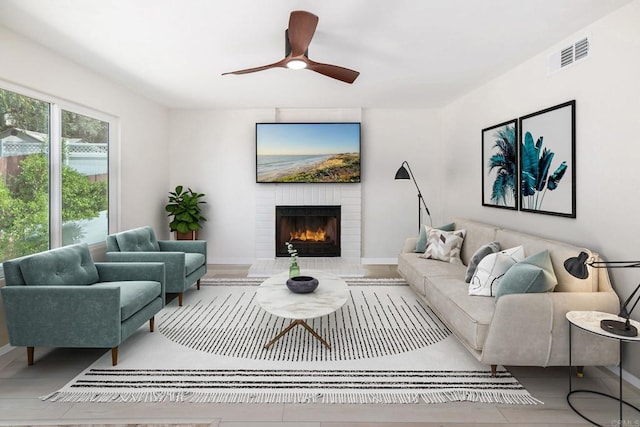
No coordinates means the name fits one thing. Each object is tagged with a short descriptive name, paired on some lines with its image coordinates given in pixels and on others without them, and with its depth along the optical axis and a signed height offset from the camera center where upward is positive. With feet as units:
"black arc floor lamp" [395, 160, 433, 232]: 19.47 +0.60
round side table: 6.69 -2.11
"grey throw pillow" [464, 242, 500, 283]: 11.28 -1.33
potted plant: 19.25 -0.21
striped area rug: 7.86 -3.73
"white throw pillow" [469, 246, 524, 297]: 9.97 -1.53
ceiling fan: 8.16 +3.98
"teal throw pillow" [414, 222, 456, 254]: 15.66 -1.07
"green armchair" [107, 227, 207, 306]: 13.00 -1.65
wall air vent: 9.86 +4.38
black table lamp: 6.64 -1.96
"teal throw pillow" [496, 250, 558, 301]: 8.39 -1.48
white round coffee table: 9.57 -2.45
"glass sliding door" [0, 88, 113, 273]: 10.48 +1.10
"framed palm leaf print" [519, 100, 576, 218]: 10.32 +1.56
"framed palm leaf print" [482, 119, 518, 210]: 13.12 +1.76
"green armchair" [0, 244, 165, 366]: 8.67 -2.41
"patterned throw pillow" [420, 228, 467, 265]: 14.33 -1.31
